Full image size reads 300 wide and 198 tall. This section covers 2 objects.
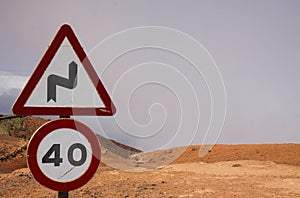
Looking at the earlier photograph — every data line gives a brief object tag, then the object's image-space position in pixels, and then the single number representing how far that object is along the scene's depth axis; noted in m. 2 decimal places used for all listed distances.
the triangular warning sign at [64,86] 2.93
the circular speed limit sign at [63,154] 2.83
